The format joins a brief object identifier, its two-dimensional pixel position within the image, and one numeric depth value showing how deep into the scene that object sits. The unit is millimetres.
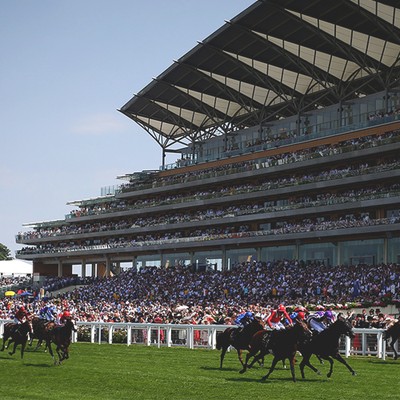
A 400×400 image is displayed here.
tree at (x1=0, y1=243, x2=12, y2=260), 157350
